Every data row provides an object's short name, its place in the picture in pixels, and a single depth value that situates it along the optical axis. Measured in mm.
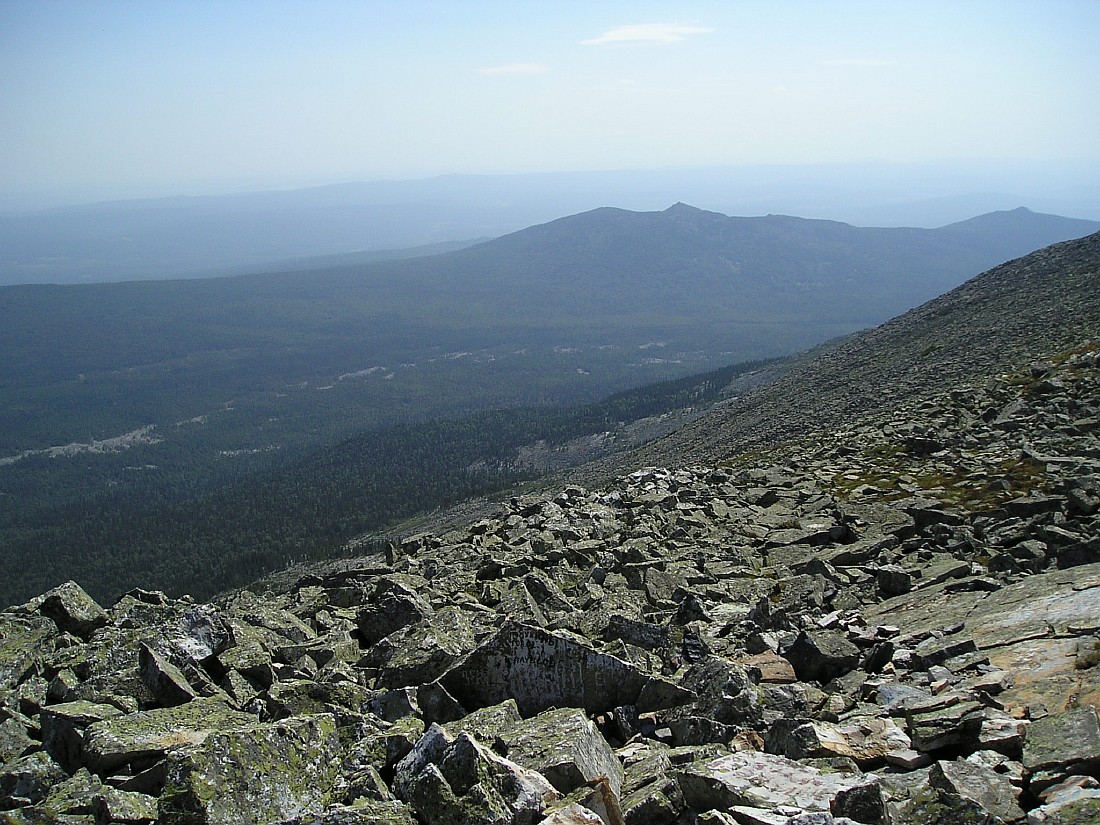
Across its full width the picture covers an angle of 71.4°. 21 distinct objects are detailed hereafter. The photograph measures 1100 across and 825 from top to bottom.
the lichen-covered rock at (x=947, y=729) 9664
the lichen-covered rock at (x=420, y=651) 13484
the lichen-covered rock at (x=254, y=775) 8164
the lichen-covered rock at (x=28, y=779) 9648
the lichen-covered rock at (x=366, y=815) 7645
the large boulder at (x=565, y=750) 8984
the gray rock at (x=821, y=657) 13844
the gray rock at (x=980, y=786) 8008
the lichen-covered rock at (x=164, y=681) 12273
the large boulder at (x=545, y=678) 12336
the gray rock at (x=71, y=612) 16969
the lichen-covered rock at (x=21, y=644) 14141
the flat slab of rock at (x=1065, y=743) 8680
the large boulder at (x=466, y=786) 7828
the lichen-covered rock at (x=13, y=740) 10836
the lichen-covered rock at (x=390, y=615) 17109
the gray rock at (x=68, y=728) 10523
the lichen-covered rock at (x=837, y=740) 9812
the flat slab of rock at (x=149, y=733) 9766
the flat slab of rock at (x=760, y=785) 8430
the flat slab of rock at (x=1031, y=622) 11133
